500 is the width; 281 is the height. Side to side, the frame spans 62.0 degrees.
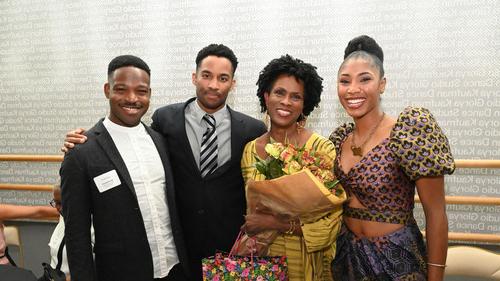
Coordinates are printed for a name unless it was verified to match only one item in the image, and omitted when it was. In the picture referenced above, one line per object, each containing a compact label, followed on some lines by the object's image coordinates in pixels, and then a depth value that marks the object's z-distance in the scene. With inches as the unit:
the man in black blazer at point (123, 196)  76.5
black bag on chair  75.9
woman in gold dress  77.5
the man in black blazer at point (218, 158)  93.0
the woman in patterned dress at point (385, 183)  65.1
